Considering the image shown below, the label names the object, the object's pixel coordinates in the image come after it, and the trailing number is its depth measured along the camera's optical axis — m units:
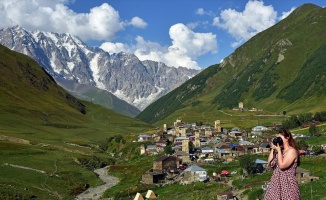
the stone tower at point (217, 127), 173.40
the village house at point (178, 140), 152.93
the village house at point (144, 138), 169.82
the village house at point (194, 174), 87.88
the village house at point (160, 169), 94.31
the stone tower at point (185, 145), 128.62
